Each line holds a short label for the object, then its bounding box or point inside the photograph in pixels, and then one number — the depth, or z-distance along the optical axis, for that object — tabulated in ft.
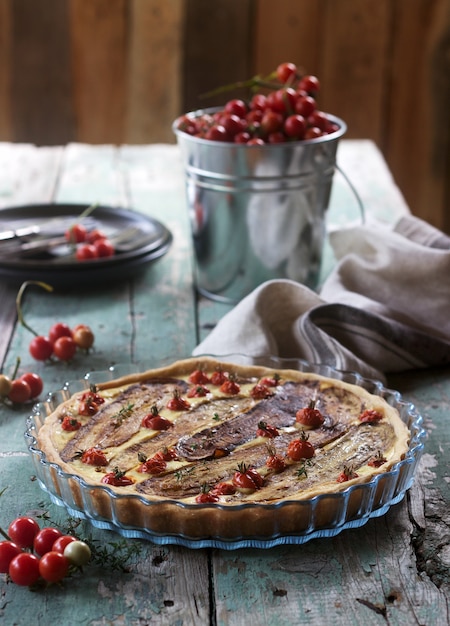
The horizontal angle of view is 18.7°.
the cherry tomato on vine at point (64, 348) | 3.92
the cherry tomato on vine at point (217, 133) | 4.15
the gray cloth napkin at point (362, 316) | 3.87
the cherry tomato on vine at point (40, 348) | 3.91
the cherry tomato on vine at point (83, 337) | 3.96
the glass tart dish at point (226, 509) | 2.90
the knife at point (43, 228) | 4.62
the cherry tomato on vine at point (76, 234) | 4.60
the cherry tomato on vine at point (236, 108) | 4.22
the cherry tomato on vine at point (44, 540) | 2.89
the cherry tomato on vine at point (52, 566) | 2.82
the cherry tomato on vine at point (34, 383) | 3.68
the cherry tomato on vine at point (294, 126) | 4.14
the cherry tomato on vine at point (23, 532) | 2.92
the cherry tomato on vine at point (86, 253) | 4.47
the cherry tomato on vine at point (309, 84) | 4.30
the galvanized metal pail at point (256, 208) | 4.15
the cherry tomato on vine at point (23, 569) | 2.82
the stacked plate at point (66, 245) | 4.36
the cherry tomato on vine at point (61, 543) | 2.87
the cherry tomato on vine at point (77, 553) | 2.84
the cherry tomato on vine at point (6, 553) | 2.85
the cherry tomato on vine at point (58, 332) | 3.97
